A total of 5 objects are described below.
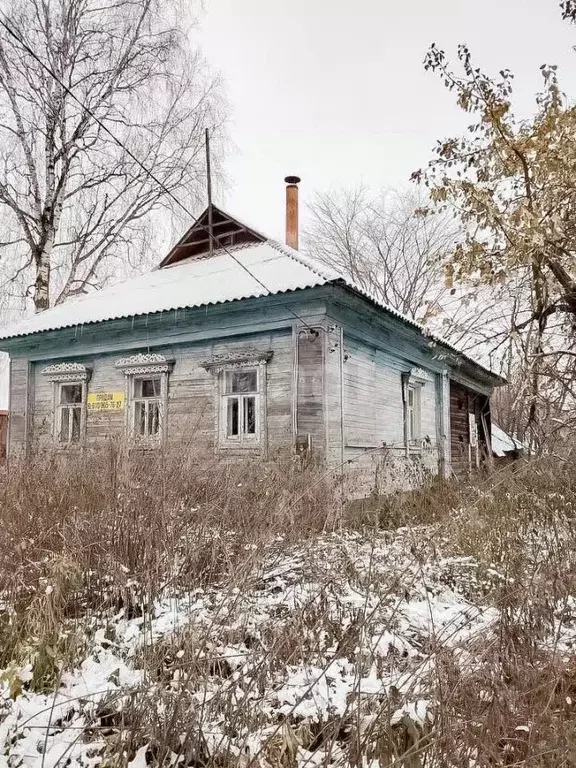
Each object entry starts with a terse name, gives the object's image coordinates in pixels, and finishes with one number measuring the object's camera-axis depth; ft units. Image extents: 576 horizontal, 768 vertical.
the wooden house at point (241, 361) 27.73
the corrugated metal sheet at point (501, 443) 58.80
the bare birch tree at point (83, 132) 47.01
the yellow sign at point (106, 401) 35.42
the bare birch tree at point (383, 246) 75.77
